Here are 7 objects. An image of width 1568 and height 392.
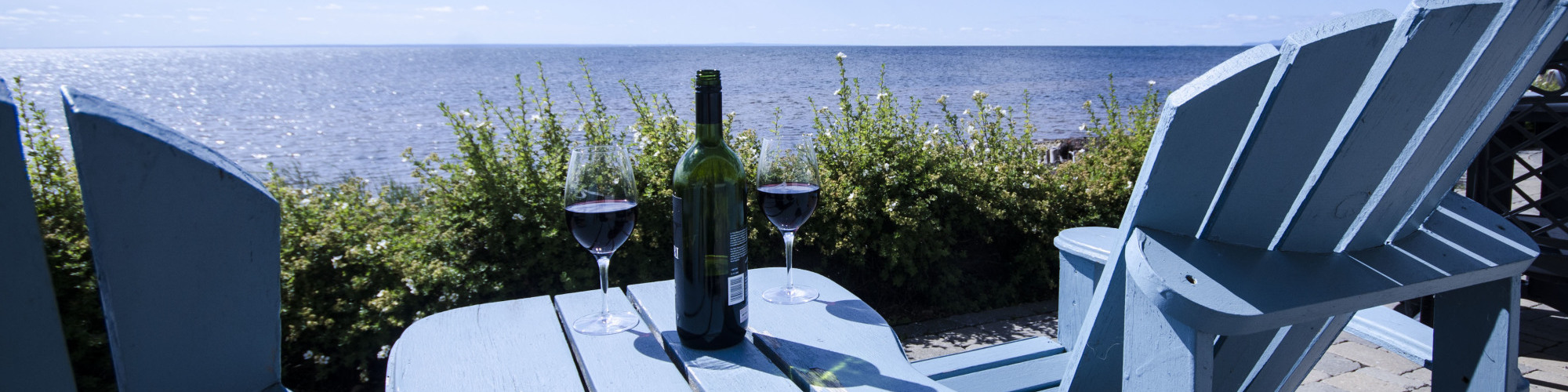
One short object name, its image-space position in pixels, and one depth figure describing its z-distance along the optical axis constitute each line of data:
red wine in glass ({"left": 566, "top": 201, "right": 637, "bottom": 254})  1.24
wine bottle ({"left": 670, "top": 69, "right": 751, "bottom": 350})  1.17
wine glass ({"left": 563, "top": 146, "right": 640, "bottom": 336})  1.25
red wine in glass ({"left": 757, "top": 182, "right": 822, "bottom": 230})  1.46
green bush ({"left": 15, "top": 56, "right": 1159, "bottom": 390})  3.08
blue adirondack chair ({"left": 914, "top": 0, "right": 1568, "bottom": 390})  1.06
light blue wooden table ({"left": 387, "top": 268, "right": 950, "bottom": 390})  1.18
